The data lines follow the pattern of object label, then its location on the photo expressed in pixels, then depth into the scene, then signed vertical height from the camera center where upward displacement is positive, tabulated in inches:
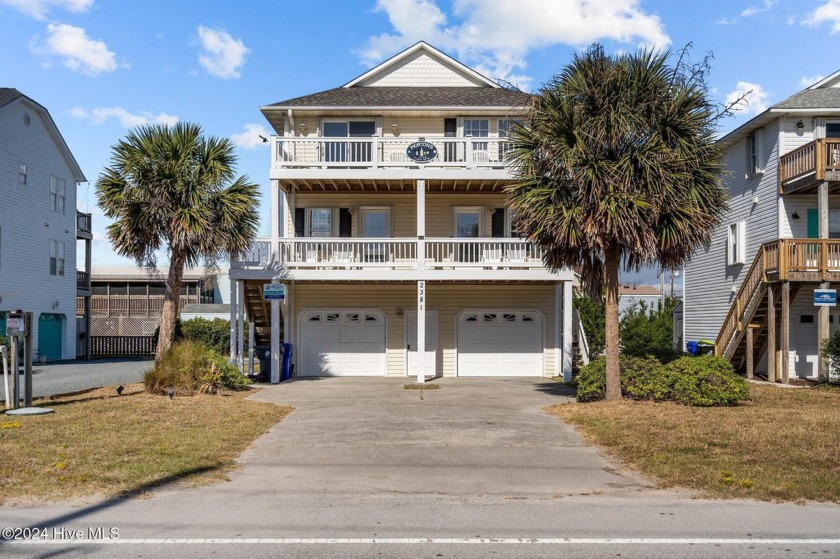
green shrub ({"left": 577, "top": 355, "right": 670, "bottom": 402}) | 625.6 -57.9
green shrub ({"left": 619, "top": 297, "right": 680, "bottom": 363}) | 1168.8 -30.3
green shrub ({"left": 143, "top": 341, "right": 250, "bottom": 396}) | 705.0 -58.7
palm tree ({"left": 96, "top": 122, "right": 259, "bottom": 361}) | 738.2 +105.9
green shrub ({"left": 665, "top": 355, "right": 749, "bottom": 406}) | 602.2 -57.4
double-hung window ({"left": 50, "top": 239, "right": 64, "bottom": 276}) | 1344.7 +86.2
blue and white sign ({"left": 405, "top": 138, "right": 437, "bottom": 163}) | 893.8 +179.0
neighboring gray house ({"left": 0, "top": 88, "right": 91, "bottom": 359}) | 1189.7 +139.5
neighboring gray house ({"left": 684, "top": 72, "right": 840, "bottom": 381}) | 847.1 +96.2
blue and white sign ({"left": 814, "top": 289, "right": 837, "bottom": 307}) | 791.7 +12.8
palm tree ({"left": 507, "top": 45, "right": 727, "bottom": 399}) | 589.6 +113.5
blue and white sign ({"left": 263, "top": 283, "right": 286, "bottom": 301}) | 812.0 +16.8
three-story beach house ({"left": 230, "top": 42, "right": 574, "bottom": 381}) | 942.4 +61.0
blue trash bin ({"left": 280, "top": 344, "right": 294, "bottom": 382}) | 897.5 -64.4
